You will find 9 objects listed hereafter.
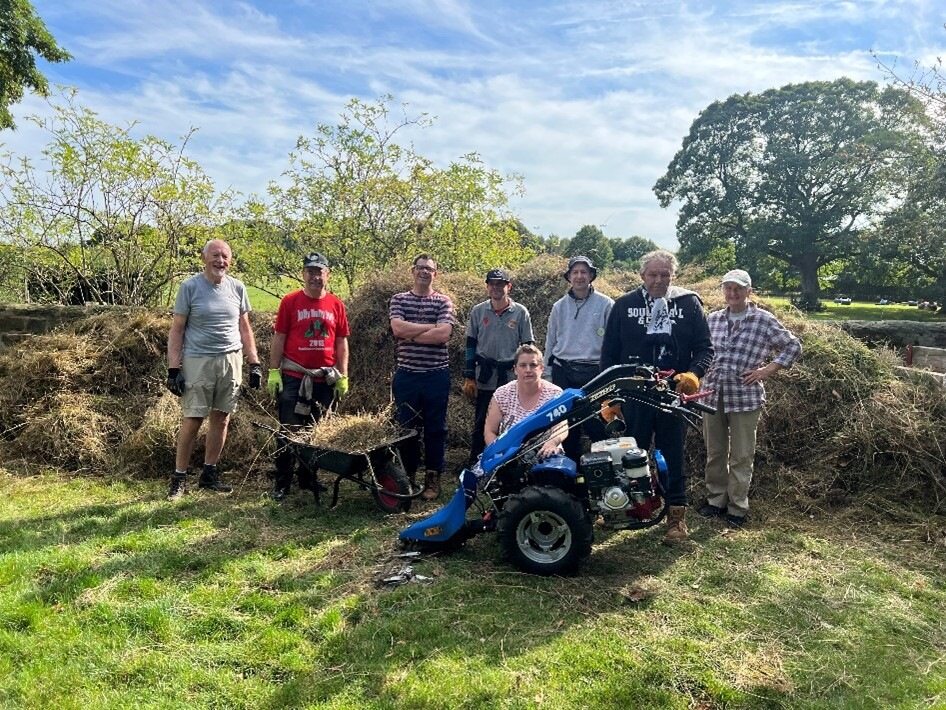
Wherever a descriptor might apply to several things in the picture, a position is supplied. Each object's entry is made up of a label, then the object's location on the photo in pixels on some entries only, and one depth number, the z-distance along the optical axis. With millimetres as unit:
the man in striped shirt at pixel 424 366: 4773
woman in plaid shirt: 4305
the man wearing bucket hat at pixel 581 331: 4633
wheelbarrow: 4316
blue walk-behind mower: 3316
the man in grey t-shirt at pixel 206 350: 4676
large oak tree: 31688
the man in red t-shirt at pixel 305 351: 4812
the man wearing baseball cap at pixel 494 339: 4887
